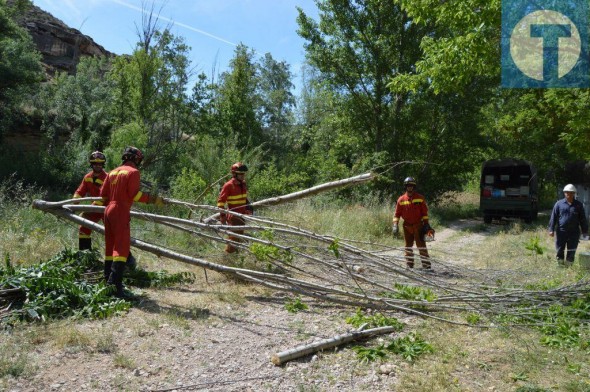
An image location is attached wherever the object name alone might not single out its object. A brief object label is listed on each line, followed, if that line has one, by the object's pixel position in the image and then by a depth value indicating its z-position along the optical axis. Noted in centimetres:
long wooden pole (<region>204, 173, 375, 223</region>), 654
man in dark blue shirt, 842
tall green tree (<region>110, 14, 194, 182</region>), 1930
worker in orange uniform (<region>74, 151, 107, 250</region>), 720
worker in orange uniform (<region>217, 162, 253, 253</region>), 781
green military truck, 1672
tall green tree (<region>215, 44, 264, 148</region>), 2480
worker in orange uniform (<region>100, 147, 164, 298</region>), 548
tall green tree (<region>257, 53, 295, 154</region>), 3676
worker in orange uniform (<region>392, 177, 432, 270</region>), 838
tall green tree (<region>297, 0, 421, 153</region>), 1777
